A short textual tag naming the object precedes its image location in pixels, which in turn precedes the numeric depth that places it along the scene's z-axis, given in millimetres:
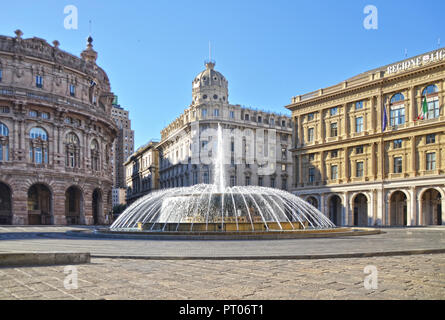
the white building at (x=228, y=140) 61844
